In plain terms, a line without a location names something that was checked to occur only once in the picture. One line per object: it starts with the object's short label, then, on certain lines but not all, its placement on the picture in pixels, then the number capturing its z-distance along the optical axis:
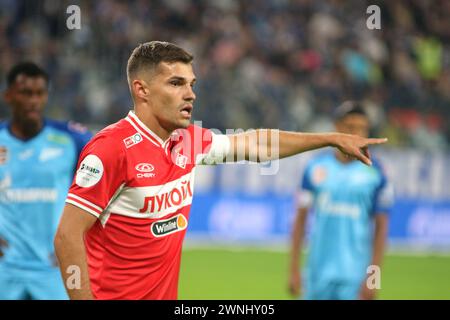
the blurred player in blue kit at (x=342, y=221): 14.69
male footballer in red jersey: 8.33
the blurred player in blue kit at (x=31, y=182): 12.70
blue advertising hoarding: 29.06
